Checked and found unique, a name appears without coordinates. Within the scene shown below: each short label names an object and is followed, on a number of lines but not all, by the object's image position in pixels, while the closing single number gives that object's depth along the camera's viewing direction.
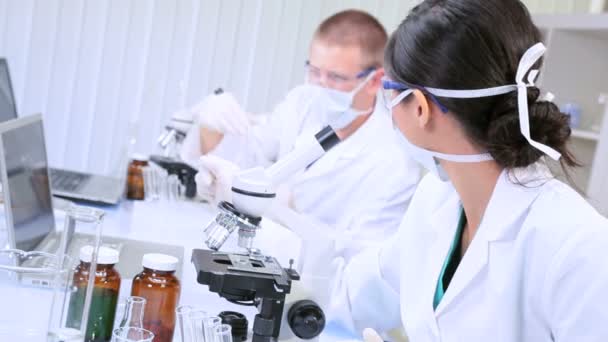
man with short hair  2.22
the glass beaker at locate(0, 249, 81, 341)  1.10
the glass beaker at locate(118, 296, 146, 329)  1.16
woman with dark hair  1.21
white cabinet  3.40
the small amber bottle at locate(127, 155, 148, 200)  2.56
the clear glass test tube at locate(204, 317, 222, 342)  1.09
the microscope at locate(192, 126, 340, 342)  1.25
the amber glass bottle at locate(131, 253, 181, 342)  1.25
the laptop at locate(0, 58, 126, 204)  2.42
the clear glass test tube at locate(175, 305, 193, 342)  1.11
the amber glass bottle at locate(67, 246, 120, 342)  1.22
